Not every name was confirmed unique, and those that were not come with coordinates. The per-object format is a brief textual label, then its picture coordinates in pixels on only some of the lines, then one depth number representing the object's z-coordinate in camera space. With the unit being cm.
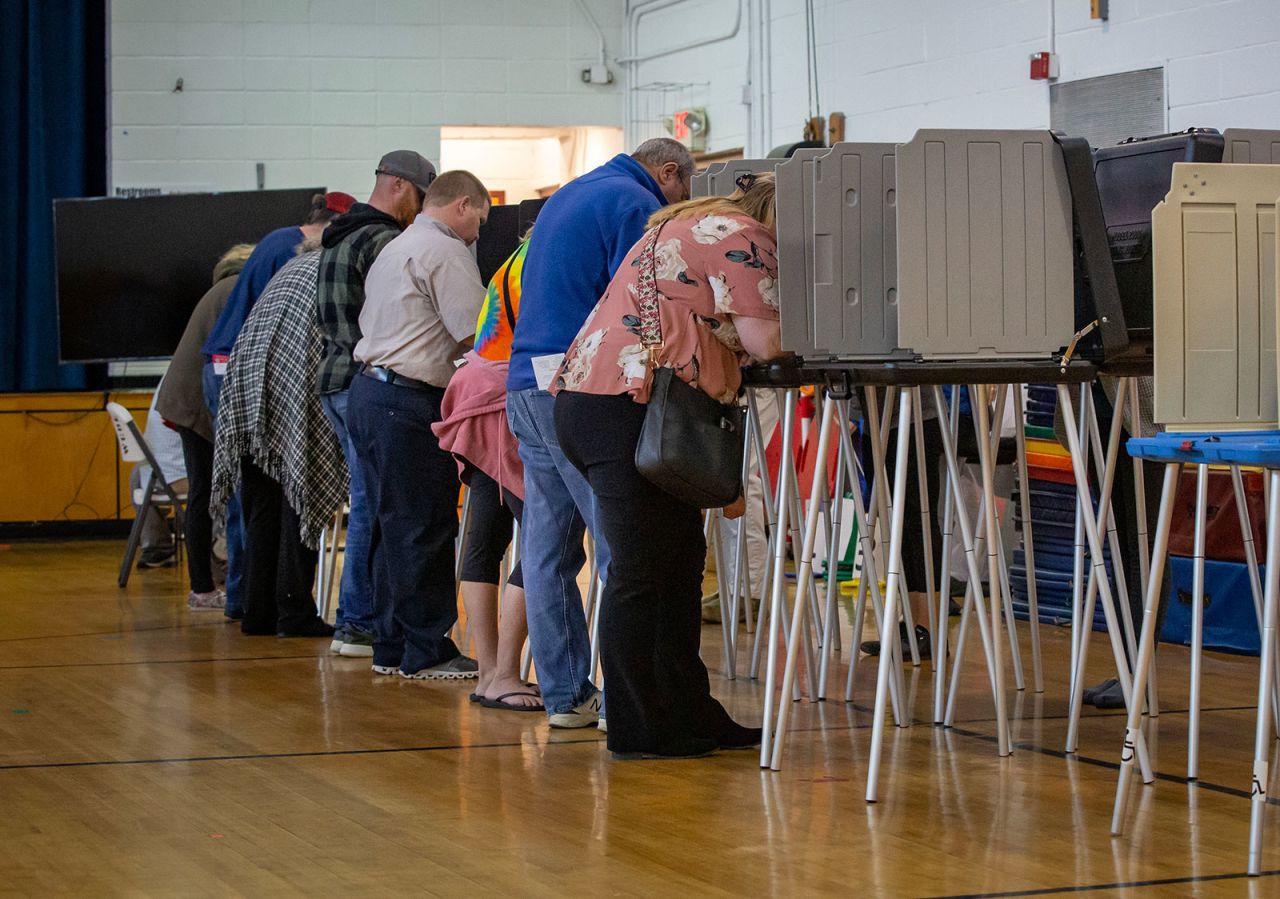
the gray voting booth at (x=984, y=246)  619
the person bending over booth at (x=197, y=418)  1233
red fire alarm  1350
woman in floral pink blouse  643
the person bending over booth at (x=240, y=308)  1155
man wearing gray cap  975
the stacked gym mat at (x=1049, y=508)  1123
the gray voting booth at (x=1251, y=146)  704
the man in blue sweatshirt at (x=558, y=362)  723
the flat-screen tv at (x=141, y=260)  1658
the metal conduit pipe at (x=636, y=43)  1909
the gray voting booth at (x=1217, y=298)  541
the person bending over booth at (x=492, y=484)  806
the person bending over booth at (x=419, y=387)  890
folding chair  1399
